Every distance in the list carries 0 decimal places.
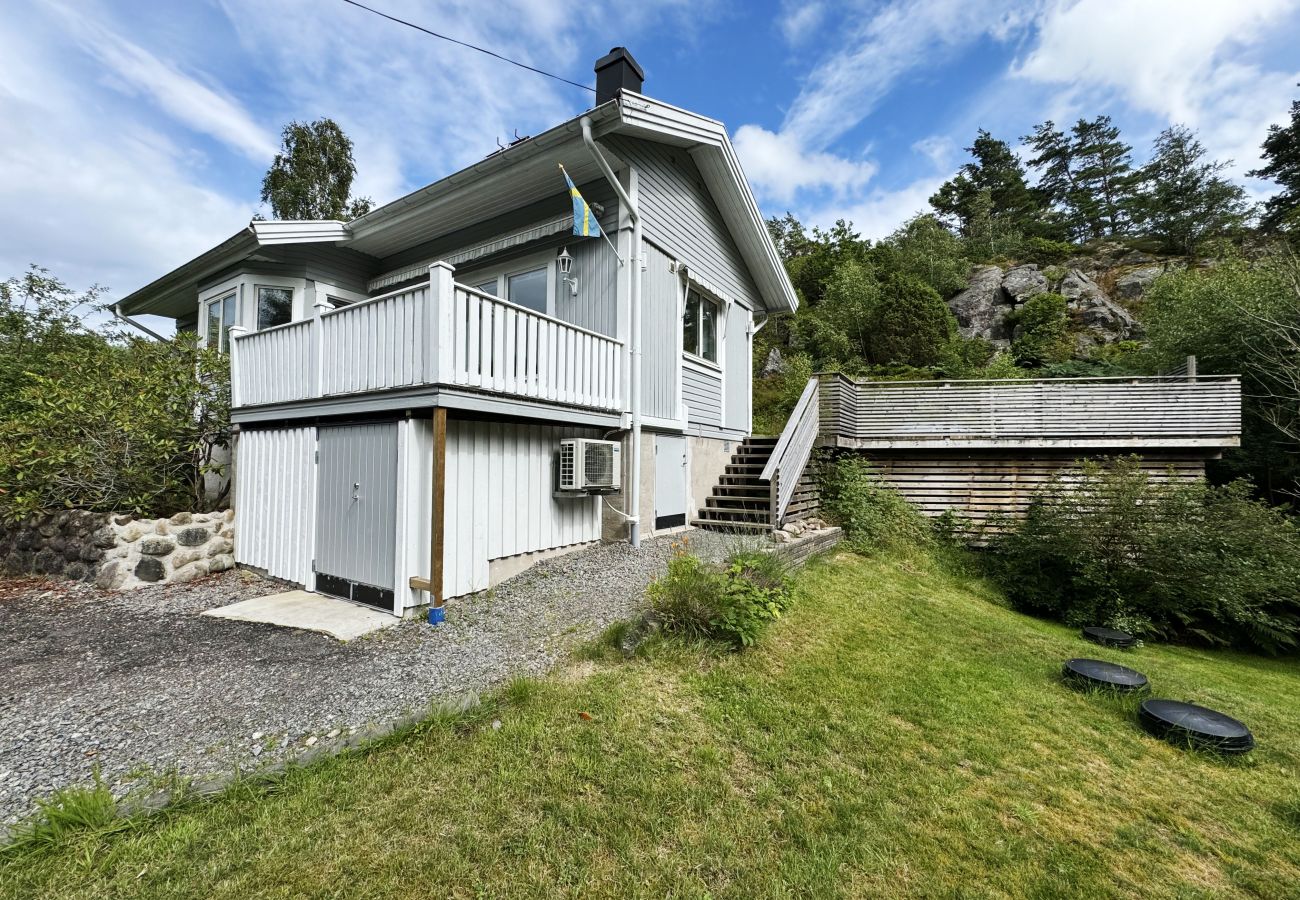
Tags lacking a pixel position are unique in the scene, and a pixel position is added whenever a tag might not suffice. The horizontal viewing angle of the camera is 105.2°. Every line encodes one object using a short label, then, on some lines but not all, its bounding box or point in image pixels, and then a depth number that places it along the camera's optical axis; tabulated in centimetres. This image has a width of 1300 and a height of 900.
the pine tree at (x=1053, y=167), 3491
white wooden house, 482
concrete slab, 438
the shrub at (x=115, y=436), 614
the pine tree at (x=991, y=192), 3247
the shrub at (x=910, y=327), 1773
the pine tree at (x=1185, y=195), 2805
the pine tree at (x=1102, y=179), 3297
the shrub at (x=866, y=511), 857
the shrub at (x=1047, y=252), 2678
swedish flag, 583
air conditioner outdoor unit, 603
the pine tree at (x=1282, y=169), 2578
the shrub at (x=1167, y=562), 684
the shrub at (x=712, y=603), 402
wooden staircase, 798
